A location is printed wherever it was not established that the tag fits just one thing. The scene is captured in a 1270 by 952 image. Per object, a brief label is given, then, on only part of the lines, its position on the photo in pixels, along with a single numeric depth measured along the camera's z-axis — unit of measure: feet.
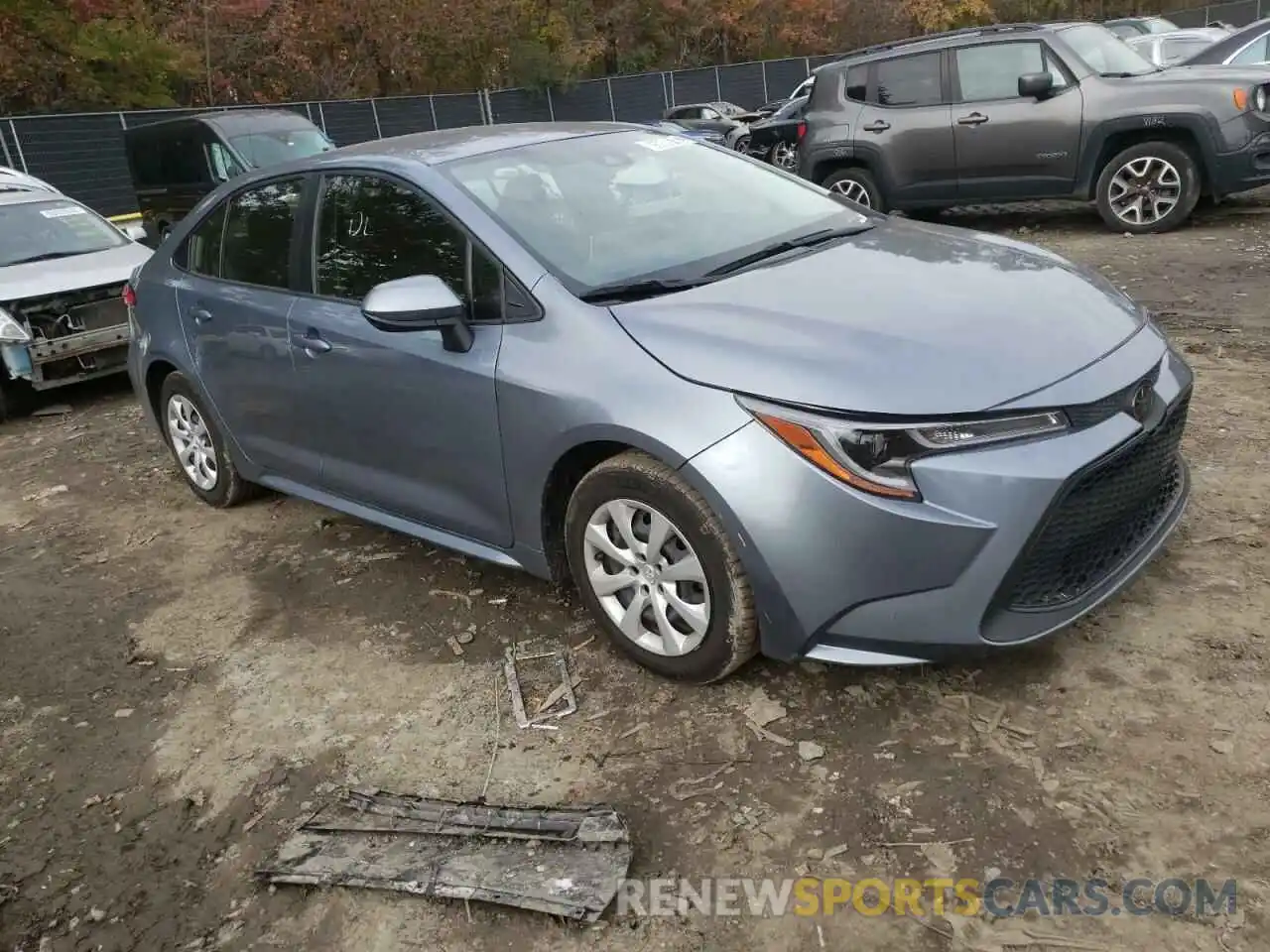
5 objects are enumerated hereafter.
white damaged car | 23.66
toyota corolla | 8.66
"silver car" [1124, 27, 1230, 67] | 44.34
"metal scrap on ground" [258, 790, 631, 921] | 8.02
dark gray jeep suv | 26.84
